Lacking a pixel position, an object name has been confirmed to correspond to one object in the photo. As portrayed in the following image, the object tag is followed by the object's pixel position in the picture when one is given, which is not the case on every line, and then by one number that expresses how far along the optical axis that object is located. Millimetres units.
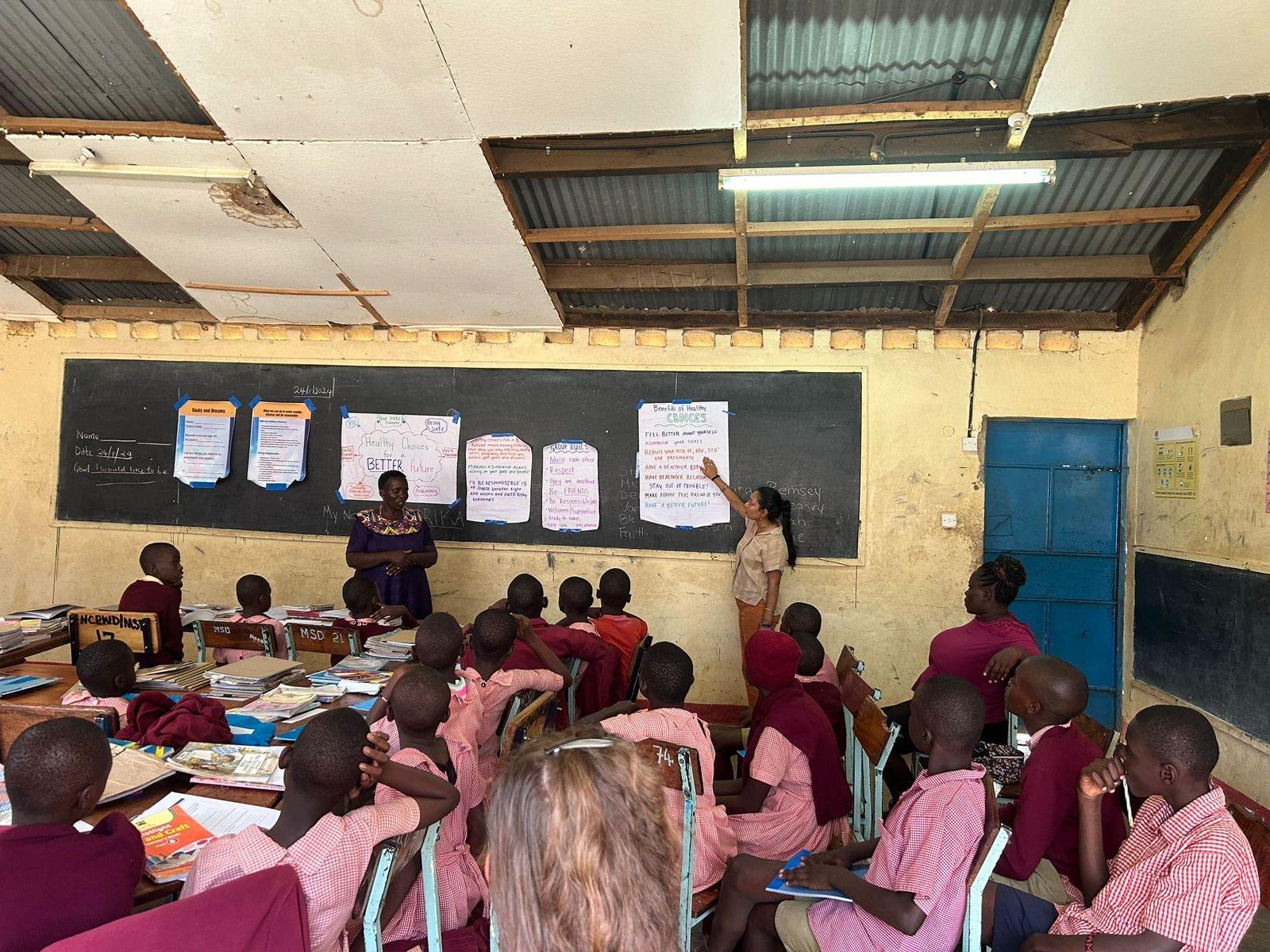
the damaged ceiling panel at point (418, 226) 3500
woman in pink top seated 2924
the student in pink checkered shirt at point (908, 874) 1667
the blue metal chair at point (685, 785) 1838
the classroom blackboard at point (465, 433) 4793
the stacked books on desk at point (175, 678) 2777
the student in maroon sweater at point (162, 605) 3422
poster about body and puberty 5148
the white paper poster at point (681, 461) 4867
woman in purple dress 4367
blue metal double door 4629
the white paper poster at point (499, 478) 5055
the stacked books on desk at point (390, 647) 3241
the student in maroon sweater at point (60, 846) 1305
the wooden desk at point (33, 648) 3191
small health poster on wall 3982
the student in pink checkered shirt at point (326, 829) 1454
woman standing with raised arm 4445
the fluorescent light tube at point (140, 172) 3660
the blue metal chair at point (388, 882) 1512
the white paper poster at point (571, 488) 4992
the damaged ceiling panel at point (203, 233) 3629
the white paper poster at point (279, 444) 5301
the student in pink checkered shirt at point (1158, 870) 1499
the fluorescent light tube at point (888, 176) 3207
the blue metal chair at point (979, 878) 1594
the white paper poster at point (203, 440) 5379
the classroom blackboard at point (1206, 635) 3334
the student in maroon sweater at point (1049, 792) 1884
